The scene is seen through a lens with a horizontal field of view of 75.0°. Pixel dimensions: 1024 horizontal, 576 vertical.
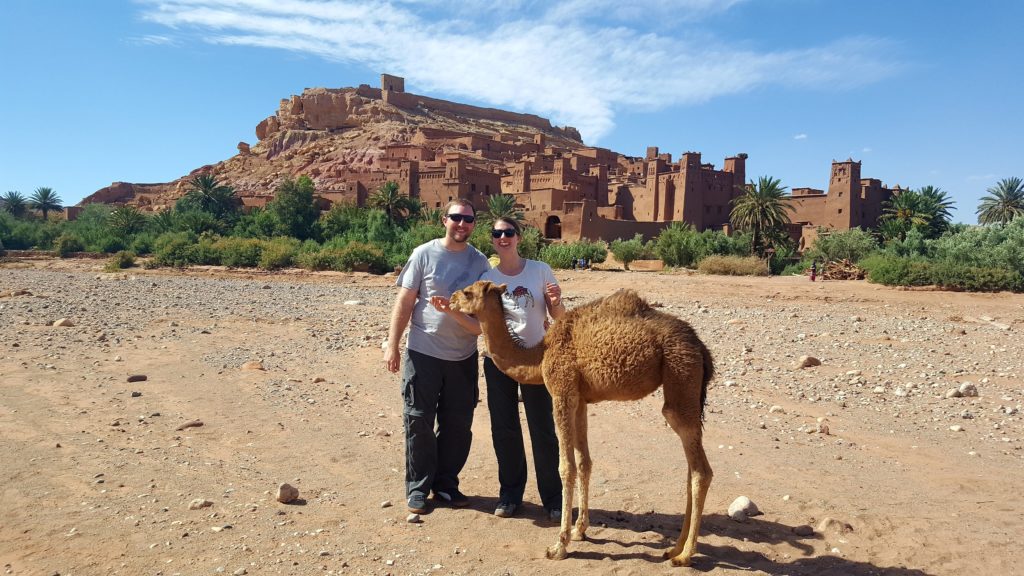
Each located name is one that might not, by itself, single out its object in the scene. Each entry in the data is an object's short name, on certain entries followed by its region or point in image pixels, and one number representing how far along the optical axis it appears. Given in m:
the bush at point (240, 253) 36.75
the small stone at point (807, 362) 9.42
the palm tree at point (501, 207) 42.09
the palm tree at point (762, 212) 36.09
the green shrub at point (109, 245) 46.06
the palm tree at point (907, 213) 36.88
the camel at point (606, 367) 3.67
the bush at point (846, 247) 29.67
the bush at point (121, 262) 36.47
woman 4.27
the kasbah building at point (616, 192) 42.12
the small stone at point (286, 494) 4.61
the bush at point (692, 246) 32.53
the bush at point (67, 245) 46.00
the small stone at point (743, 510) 4.48
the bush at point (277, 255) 35.44
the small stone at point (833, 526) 4.31
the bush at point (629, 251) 34.06
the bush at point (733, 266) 28.69
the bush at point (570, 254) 32.56
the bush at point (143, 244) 42.88
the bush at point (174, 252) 37.72
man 4.50
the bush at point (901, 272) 21.89
